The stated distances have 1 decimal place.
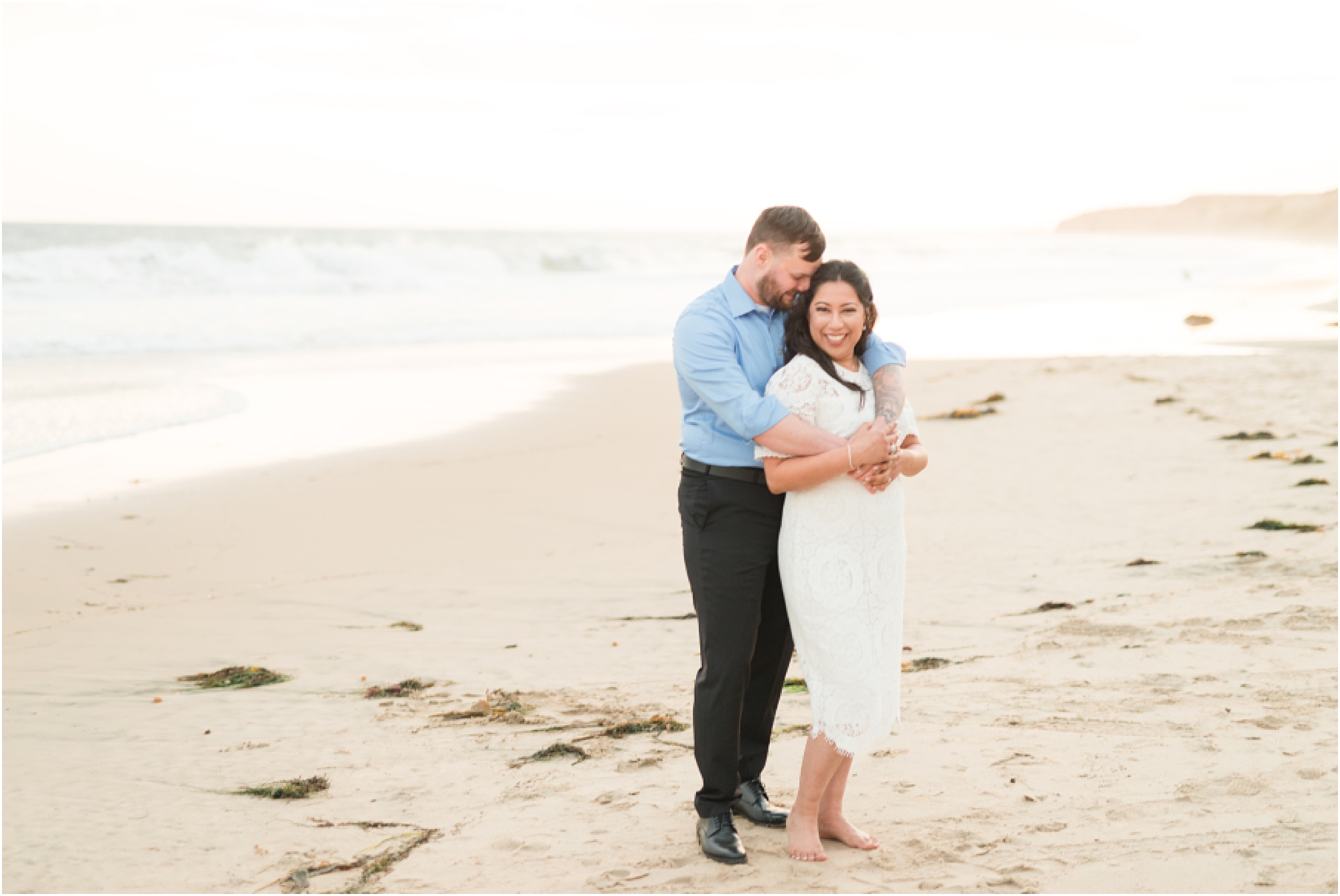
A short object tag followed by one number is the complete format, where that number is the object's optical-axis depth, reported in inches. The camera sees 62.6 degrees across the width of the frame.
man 126.6
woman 125.4
